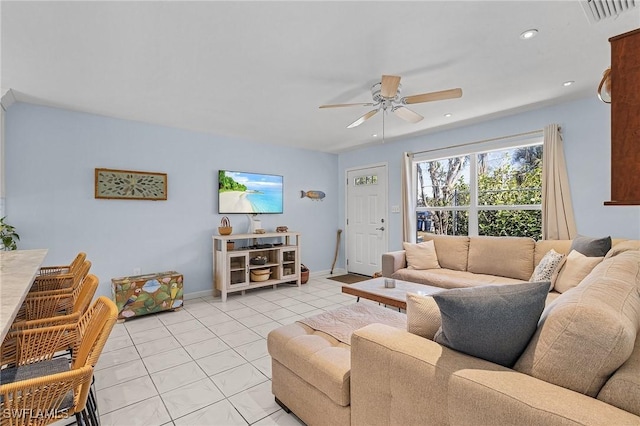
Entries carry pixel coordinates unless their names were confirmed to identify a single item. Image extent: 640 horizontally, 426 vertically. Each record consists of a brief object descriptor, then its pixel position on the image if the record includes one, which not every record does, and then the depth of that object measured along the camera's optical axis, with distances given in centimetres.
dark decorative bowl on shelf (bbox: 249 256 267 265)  463
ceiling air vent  156
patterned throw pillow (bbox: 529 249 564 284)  278
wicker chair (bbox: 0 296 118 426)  99
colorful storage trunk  339
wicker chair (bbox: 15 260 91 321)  180
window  380
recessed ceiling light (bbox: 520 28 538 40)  199
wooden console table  423
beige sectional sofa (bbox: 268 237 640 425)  84
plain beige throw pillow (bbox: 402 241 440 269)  396
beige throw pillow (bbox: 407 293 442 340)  132
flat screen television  460
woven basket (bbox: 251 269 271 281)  454
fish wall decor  558
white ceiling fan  241
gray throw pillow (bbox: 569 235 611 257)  267
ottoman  146
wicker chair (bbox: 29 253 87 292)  218
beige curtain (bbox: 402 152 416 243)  478
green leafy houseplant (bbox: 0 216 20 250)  293
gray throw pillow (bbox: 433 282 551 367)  106
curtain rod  361
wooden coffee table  276
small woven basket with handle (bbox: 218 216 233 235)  436
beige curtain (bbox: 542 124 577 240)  334
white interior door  535
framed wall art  364
